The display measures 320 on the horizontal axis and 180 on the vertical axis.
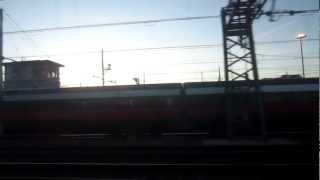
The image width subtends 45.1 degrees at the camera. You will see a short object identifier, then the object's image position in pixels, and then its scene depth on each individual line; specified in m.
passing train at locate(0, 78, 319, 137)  22.77
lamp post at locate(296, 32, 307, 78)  32.69
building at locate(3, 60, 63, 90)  50.06
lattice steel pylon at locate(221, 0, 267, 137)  19.08
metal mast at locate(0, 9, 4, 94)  23.69
